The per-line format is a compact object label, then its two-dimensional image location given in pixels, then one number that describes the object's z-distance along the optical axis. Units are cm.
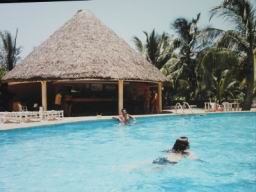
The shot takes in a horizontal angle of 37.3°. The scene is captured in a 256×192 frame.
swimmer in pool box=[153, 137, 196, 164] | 565
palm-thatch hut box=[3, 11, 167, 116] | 1239
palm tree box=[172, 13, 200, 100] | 1828
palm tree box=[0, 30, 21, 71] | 1953
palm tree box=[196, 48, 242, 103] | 1477
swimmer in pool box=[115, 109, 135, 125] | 1027
